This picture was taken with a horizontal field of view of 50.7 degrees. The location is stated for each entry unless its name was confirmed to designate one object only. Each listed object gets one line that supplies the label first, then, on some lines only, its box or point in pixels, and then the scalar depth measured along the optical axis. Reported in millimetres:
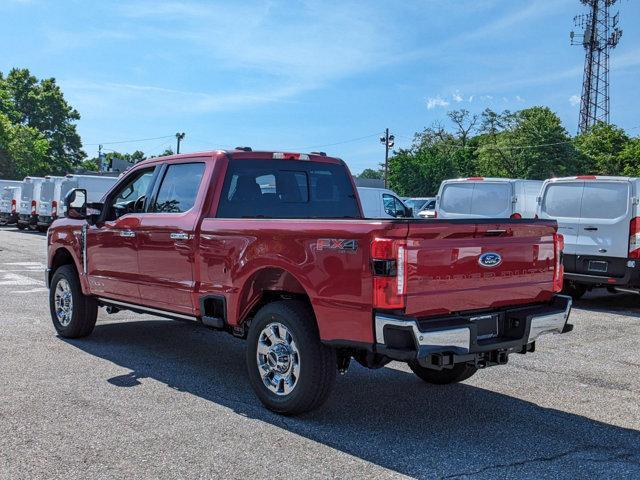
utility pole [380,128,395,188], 62422
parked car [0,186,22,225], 31483
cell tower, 64938
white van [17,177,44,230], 29047
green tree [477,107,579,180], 59500
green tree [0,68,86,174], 82688
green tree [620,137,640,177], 50594
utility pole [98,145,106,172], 96112
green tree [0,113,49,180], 60331
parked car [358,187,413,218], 19969
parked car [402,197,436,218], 31500
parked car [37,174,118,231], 25188
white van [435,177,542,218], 13336
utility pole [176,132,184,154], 81506
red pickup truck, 4258
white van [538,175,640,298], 10289
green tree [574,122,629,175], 54531
